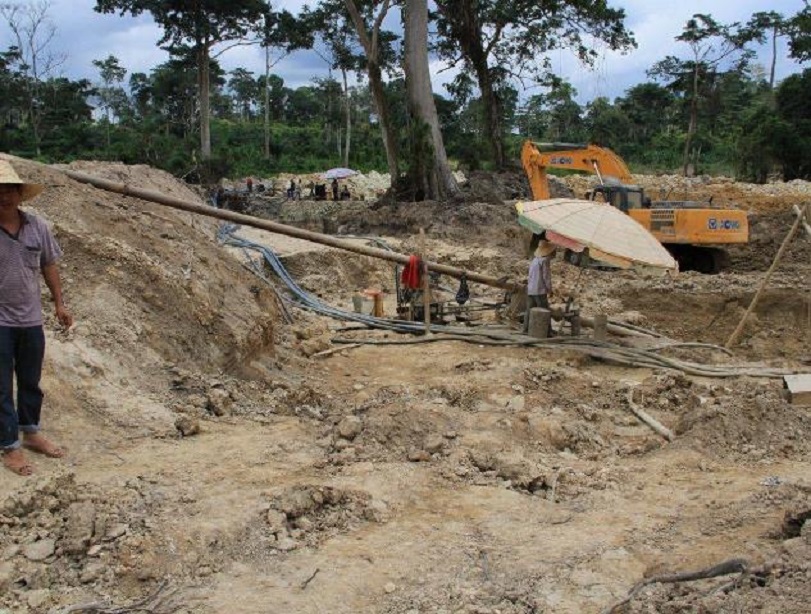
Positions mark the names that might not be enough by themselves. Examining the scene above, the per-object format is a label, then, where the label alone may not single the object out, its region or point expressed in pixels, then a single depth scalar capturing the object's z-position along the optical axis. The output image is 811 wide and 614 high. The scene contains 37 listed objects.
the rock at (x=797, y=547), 3.45
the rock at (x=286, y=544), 4.00
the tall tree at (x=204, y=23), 29.95
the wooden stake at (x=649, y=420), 6.32
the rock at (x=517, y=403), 6.81
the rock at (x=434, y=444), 5.45
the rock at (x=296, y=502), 4.29
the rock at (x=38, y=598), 3.40
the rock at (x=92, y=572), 3.59
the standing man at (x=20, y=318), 4.27
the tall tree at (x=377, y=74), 20.64
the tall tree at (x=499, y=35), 22.86
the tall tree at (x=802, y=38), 32.41
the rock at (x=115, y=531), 3.82
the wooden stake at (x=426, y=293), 9.14
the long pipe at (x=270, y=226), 7.44
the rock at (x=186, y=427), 5.20
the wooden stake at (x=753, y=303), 8.70
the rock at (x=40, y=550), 3.67
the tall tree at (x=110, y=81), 46.22
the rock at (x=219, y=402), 5.79
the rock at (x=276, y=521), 4.13
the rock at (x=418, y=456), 5.30
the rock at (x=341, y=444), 5.37
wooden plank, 6.73
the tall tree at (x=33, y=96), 35.53
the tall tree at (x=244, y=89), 58.53
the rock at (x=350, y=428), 5.52
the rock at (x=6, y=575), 3.48
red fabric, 9.11
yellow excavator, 14.18
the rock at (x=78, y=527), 3.73
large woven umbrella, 8.05
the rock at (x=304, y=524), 4.21
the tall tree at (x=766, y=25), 35.53
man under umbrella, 9.00
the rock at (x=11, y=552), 3.65
